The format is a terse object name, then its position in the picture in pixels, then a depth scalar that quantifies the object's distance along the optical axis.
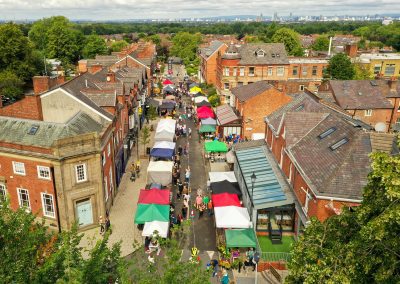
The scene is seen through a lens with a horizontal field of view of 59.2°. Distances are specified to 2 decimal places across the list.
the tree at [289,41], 100.44
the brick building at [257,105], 43.25
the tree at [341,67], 65.44
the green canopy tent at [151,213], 26.28
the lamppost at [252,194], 25.89
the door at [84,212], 27.33
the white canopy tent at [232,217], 25.44
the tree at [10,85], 63.25
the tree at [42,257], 12.28
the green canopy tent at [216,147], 40.35
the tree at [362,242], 9.30
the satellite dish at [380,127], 28.30
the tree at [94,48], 116.94
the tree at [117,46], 131.51
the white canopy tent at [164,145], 39.91
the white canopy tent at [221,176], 32.31
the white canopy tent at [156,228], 25.14
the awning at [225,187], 30.34
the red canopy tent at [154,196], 28.48
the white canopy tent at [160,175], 33.19
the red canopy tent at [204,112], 52.72
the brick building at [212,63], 79.44
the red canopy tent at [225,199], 28.16
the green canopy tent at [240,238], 23.62
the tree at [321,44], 120.50
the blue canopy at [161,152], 38.22
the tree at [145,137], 42.44
